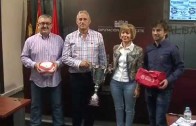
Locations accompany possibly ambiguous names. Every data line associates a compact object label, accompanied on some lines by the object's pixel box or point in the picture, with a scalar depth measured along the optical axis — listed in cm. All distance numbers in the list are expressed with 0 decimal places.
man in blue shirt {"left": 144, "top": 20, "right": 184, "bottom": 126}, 221
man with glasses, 251
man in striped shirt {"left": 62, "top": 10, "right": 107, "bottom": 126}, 247
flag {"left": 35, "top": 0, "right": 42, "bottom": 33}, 303
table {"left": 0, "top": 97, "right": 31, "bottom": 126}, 183
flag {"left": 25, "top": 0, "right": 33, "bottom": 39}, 311
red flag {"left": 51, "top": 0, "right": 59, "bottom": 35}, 300
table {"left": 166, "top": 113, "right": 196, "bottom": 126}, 173
